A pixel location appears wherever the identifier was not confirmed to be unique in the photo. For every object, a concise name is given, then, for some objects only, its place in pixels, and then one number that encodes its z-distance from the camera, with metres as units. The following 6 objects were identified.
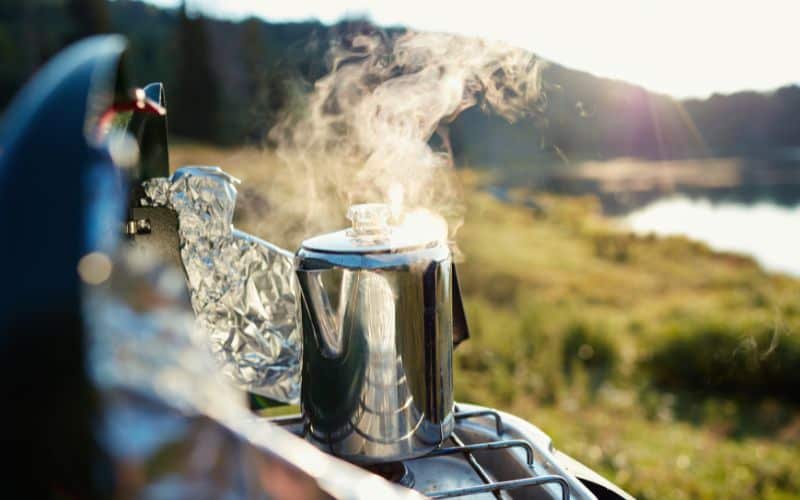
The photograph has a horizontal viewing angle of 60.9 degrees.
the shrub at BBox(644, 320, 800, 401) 5.58
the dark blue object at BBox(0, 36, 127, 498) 0.42
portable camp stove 0.96
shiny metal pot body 0.99
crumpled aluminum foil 1.16
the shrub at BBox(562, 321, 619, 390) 6.19
